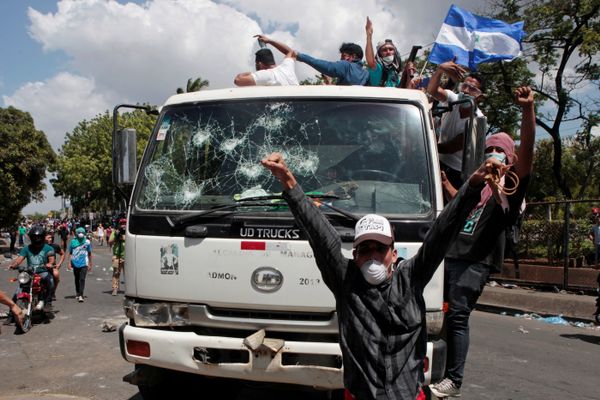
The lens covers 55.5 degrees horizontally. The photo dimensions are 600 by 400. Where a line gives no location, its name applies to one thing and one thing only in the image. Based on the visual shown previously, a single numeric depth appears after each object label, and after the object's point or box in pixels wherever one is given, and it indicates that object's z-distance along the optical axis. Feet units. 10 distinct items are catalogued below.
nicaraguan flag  18.81
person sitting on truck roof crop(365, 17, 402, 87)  16.63
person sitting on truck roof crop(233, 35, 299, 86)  14.82
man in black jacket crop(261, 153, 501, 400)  7.70
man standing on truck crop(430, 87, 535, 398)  12.09
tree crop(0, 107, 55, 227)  95.76
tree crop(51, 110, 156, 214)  172.65
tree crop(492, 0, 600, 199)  55.01
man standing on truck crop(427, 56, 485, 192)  13.89
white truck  11.12
